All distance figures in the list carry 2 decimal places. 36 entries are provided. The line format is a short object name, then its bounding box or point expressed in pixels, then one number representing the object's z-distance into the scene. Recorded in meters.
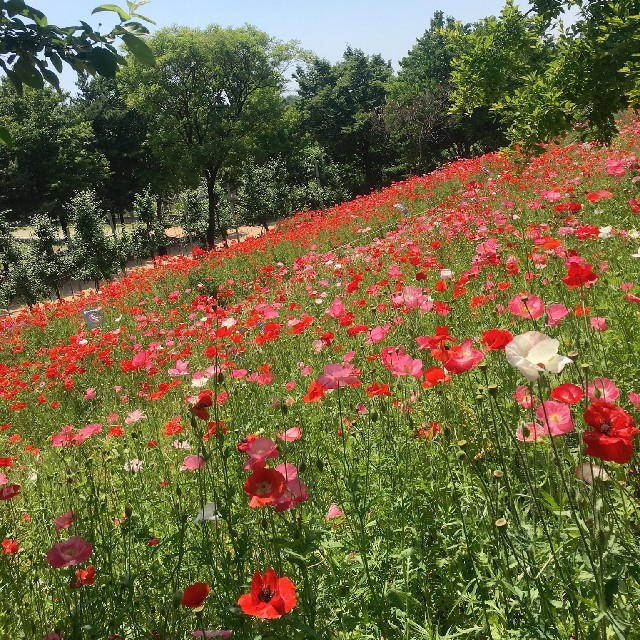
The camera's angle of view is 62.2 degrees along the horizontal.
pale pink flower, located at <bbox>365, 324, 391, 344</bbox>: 2.63
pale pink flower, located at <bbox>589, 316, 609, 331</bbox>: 2.38
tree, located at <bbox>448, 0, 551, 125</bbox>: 6.08
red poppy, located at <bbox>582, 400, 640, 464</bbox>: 0.98
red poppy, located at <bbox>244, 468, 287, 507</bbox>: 1.36
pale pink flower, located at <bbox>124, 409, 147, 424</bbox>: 3.02
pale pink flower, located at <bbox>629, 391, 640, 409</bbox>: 1.84
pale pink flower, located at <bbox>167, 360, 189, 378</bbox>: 3.21
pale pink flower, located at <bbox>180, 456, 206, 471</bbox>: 2.07
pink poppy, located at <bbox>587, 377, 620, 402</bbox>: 1.48
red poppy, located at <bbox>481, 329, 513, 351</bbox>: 1.44
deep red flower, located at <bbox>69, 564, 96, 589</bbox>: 1.68
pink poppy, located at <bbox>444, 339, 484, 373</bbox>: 1.48
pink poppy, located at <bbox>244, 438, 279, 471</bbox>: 1.47
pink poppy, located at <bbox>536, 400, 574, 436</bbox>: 1.37
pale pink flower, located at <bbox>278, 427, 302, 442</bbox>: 1.99
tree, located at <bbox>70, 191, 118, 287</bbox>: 19.86
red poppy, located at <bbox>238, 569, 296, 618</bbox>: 1.14
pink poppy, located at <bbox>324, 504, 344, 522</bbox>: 1.96
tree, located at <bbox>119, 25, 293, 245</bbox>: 24.66
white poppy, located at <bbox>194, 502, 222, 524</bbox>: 1.80
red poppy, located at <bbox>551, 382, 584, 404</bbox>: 1.25
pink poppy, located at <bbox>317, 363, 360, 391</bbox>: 1.87
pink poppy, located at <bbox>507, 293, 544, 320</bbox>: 1.80
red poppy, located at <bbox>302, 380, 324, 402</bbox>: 1.86
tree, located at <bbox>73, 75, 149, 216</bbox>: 36.50
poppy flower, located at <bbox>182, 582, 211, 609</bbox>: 1.30
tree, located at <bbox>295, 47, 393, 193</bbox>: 34.47
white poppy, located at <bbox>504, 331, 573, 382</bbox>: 1.18
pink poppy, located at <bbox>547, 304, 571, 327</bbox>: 1.93
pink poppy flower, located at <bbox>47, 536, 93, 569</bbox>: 1.52
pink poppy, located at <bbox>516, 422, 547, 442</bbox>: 1.44
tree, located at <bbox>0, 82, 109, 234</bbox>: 30.59
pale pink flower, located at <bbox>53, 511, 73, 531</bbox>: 1.91
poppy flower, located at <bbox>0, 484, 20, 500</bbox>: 1.86
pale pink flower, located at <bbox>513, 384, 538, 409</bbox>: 1.76
